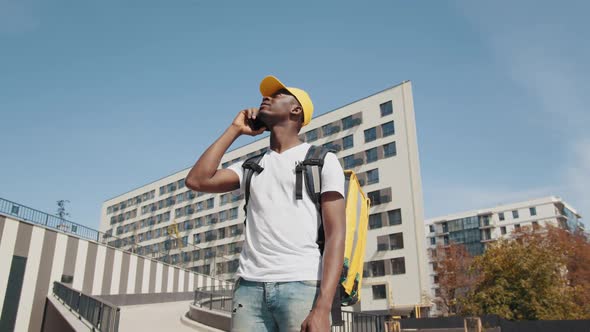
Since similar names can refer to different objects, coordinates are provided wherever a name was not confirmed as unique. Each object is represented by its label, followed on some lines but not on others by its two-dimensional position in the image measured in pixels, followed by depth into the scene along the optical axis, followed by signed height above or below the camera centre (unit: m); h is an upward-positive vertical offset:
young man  1.95 +0.34
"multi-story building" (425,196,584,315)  78.69 +14.33
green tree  26.77 +0.75
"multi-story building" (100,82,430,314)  38.94 +9.98
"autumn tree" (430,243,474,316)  47.62 +2.65
